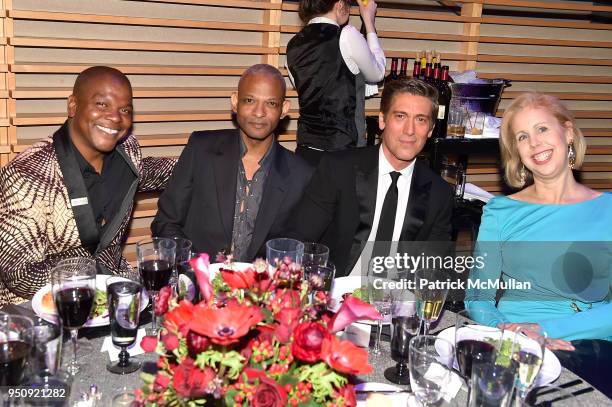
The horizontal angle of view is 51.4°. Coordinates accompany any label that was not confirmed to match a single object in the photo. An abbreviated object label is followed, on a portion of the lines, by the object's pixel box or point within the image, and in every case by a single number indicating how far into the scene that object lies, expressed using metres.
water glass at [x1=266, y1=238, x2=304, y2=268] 1.69
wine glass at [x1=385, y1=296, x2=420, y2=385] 1.60
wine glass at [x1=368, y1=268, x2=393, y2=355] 1.75
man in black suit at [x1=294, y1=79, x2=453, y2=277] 2.69
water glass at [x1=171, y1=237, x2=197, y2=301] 1.63
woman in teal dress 2.40
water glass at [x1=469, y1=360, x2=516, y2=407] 1.29
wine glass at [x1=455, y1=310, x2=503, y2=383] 1.46
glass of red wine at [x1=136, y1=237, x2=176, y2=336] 1.68
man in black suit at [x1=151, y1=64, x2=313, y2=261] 2.76
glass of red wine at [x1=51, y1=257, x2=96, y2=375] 1.53
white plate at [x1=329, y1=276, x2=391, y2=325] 1.88
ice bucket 3.94
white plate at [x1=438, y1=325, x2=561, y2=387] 1.59
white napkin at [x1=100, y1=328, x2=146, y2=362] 1.64
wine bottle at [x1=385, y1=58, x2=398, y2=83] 4.31
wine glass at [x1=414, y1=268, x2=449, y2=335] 1.66
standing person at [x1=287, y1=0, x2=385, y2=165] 3.82
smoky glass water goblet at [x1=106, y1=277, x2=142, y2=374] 1.53
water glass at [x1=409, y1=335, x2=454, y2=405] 1.35
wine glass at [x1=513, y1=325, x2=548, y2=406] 1.42
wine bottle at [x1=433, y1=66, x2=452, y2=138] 3.84
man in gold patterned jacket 2.29
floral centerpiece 1.04
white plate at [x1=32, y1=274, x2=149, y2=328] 1.73
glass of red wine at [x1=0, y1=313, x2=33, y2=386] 1.28
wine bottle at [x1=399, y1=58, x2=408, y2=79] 4.26
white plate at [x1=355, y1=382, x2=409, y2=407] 1.48
